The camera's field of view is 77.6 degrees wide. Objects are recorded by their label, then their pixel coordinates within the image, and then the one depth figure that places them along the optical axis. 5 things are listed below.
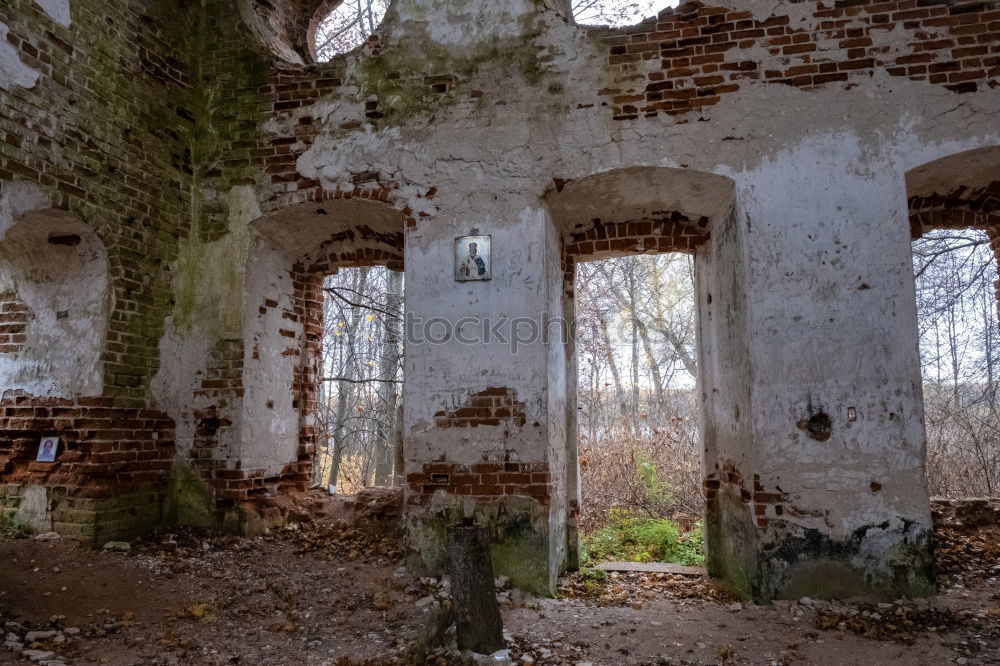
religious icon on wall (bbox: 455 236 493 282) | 4.55
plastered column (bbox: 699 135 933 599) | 3.92
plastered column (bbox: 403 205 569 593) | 4.28
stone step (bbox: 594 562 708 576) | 4.91
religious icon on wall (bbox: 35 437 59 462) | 4.54
